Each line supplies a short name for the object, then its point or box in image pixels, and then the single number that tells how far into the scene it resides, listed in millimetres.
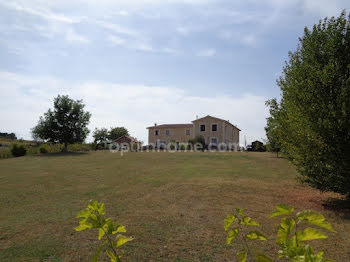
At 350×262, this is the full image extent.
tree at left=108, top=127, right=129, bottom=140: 73388
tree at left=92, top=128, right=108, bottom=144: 70800
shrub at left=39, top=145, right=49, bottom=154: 37656
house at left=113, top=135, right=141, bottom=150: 52175
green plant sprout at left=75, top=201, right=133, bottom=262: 1332
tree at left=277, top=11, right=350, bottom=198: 7770
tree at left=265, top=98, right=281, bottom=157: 12288
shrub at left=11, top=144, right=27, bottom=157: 33297
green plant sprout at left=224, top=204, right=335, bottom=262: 1039
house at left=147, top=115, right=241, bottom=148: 48625
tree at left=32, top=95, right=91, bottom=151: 40812
